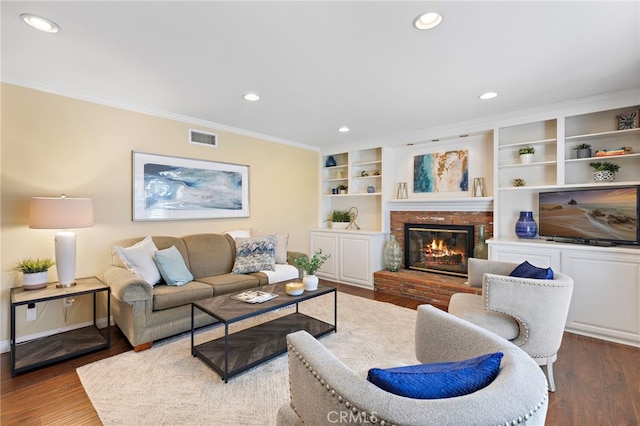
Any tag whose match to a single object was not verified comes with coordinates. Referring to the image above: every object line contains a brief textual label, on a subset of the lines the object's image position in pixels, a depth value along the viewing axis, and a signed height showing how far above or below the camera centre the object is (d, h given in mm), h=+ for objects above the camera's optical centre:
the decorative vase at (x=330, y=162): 5715 +1002
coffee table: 2258 -1115
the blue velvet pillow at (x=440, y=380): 801 -465
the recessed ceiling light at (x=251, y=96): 3055 +1221
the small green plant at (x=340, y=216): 5488 -42
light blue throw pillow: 3039 -554
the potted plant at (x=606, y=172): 3160 +446
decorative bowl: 2754 -692
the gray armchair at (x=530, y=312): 2029 -677
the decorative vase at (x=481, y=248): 4012 -463
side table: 2296 -1149
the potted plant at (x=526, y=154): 3627 +727
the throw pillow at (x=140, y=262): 2896 -477
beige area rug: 1831 -1213
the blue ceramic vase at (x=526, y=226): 3572 -147
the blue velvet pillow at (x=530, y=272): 2152 -438
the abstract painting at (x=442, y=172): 4387 +643
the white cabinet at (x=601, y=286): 2771 -698
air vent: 3938 +1023
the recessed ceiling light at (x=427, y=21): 1806 +1201
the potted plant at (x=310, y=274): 2898 -602
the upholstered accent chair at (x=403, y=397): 716 -482
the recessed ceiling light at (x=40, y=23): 1834 +1207
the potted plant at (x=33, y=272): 2566 -506
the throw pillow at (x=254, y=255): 3678 -526
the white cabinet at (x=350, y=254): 4762 -662
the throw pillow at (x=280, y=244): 4125 -427
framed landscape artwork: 3480 +329
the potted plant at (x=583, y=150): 3240 +689
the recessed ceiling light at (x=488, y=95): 3023 +1218
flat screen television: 2896 -14
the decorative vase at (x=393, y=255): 4668 -646
